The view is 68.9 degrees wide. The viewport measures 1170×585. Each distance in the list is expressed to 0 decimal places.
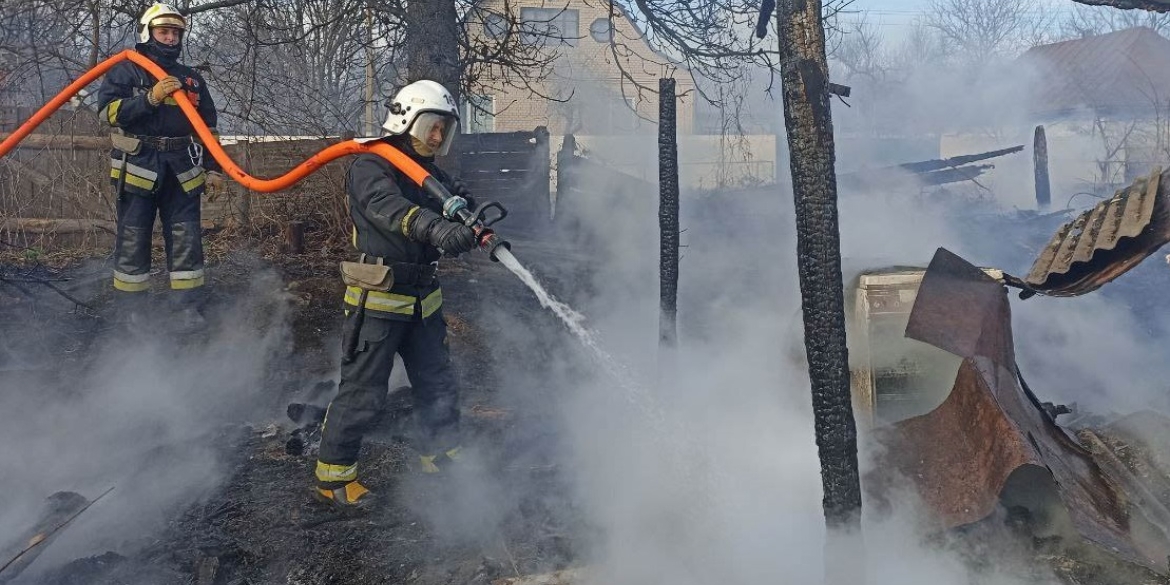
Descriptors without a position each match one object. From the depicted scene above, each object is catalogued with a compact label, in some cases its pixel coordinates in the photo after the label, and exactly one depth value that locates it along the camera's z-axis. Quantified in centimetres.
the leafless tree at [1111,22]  4041
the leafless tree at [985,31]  4697
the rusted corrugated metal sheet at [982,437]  345
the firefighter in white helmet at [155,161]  522
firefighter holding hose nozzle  381
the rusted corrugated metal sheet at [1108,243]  405
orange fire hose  381
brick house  3091
